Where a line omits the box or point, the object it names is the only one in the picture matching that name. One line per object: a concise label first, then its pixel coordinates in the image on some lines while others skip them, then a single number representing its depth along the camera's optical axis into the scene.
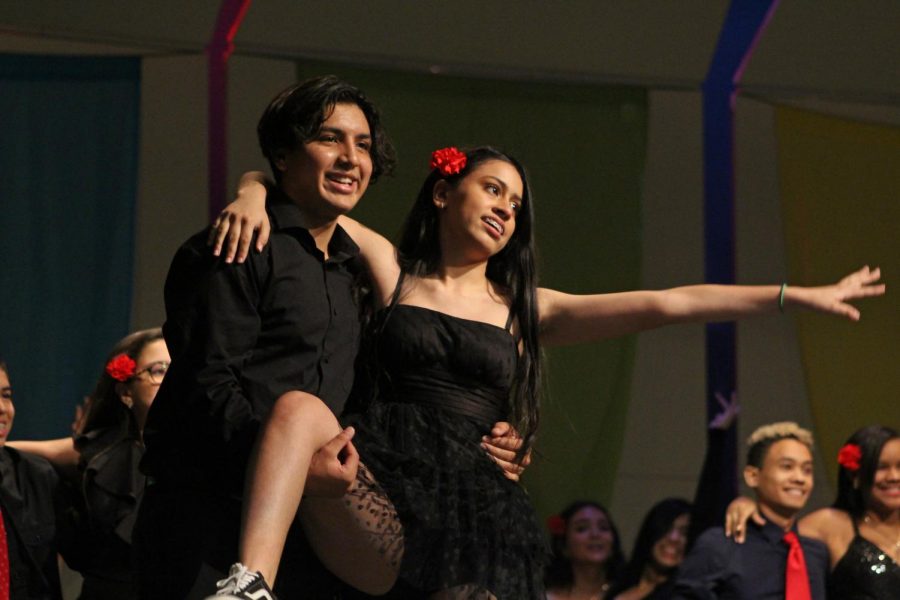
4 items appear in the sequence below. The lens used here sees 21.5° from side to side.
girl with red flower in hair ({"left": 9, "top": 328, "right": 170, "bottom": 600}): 7.32
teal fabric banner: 11.37
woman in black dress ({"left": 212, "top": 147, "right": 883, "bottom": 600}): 4.91
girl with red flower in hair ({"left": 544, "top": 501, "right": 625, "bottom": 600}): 11.31
